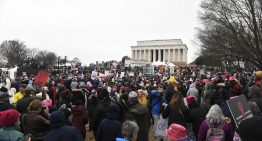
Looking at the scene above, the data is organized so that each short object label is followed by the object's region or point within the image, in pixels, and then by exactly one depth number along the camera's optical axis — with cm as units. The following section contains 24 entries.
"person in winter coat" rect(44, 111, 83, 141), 504
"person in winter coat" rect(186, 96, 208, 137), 767
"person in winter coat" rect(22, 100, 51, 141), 608
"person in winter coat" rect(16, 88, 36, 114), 849
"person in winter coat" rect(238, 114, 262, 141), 248
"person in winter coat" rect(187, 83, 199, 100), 1211
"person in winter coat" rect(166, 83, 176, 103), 1163
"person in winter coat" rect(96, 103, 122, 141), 641
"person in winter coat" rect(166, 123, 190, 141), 447
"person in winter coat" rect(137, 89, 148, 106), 1089
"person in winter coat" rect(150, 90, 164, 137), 1092
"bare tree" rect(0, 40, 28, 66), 9869
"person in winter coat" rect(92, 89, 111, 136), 826
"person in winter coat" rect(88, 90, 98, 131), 1115
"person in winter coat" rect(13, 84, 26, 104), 1045
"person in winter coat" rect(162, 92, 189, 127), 793
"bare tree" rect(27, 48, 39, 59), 10548
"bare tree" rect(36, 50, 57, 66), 10198
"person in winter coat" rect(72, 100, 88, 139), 789
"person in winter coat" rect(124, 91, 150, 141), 775
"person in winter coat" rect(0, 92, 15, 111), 788
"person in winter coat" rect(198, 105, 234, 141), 582
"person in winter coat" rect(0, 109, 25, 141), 534
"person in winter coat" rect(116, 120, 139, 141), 500
